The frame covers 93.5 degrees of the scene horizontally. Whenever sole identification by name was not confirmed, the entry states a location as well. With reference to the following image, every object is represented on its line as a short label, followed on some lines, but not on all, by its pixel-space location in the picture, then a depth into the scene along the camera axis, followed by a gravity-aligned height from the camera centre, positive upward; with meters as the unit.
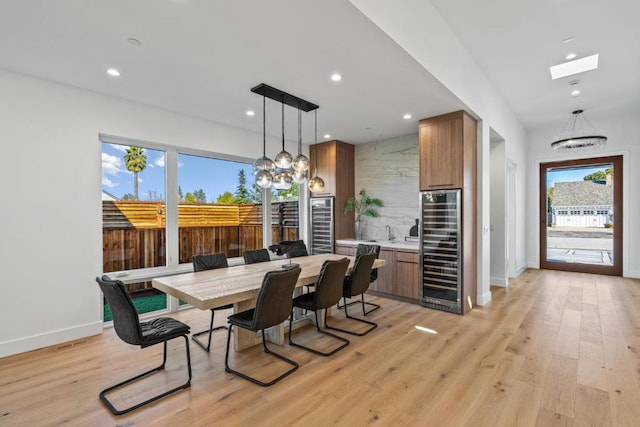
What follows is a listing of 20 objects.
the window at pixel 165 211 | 3.91 +0.05
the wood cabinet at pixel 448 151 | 4.02 +0.86
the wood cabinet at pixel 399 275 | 4.48 -0.96
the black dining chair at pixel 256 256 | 3.89 -0.56
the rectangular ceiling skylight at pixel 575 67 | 3.86 +1.93
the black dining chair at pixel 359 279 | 3.48 -0.78
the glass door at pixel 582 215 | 6.16 -0.06
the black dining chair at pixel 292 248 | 4.45 -0.53
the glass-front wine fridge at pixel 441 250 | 4.07 -0.52
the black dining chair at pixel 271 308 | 2.43 -0.79
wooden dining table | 2.35 -0.63
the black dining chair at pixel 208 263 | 3.38 -0.58
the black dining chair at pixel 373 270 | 4.07 -0.80
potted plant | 5.77 +0.14
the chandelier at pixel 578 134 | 5.07 +1.70
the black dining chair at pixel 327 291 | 3.01 -0.81
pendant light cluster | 3.29 +0.53
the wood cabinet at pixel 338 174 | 5.75 +0.78
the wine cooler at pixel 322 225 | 5.69 -0.23
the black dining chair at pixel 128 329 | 2.12 -0.88
